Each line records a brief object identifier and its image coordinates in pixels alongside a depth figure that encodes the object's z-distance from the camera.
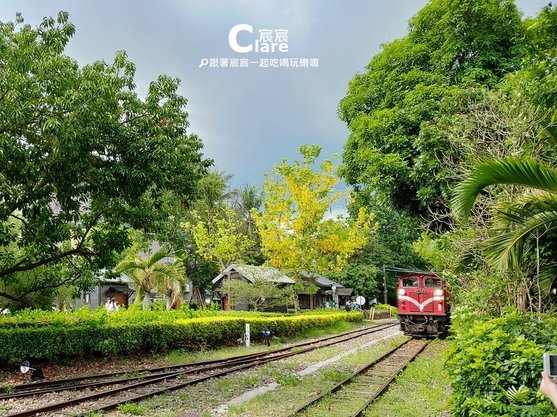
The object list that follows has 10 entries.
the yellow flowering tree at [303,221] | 27.70
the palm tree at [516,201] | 5.48
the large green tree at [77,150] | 8.32
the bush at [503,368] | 4.40
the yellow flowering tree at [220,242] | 32.16
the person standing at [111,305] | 23.06
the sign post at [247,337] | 16.91
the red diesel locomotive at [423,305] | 19.55
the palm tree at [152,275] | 21.91
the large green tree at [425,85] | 12.06
